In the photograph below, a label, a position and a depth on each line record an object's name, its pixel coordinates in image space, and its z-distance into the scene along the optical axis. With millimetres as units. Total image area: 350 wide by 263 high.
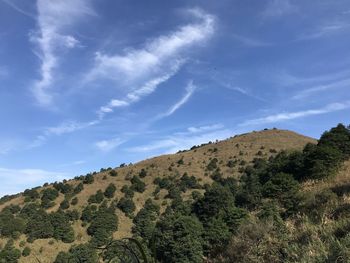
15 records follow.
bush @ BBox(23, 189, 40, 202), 97125
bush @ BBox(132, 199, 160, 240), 74812
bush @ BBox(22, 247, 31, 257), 69575
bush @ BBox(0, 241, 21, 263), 66350
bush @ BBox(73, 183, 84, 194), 96400
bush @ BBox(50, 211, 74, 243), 76125
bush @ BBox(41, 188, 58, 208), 90688
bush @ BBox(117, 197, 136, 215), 85500
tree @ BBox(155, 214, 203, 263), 39250
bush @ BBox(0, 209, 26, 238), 77875
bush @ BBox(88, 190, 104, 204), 90112
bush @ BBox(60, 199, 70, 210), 88562
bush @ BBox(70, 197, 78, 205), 90562
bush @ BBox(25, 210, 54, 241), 76438
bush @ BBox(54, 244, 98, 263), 59181
